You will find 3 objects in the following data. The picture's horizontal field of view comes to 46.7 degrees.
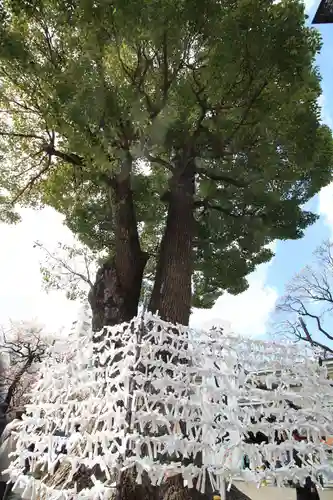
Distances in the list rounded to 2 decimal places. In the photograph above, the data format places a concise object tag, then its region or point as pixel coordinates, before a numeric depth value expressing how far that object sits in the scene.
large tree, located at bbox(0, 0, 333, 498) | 3.72
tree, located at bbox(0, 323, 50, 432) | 7.11
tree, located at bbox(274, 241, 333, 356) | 11.10
